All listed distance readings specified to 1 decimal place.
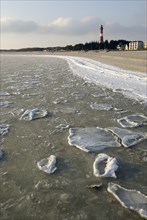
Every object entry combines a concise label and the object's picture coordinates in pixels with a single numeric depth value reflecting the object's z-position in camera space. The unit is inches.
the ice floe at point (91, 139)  199.5
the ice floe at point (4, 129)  232.4
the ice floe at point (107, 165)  155.5
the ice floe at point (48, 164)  163.0
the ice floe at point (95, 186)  142.4
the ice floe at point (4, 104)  333.9
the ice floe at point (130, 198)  123.6
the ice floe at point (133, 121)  255.1
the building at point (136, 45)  4091.3
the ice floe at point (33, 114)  282.4
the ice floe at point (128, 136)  206.5
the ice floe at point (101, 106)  323.3
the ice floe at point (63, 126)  246.5
